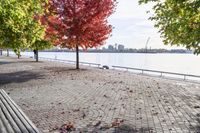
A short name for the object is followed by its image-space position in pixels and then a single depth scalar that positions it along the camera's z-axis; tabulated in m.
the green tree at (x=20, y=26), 7.38
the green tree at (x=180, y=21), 6.28
